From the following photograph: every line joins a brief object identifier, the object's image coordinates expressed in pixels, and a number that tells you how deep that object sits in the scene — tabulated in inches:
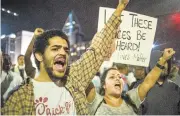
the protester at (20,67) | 82.2
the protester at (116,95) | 89.9
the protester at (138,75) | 94.8
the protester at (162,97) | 97.4
